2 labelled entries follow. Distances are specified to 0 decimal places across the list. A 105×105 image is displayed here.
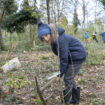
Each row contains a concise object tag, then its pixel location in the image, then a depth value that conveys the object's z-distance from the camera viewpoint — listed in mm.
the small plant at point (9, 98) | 2805
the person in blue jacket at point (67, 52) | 2133
